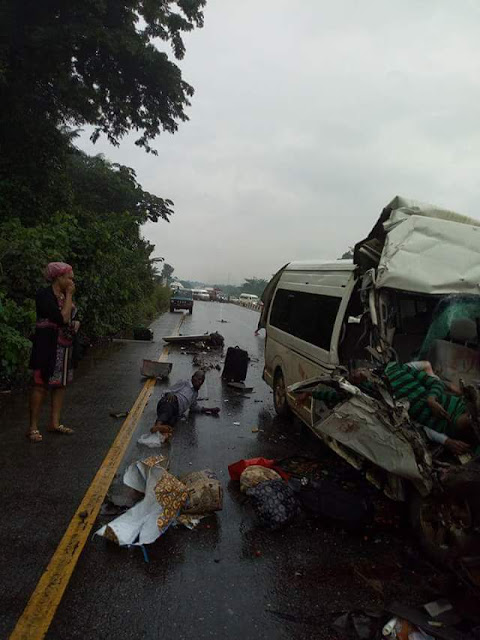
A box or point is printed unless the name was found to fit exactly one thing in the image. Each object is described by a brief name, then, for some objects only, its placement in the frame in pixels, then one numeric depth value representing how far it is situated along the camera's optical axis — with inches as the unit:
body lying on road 239.8
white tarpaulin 134.3
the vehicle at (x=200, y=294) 2741.1
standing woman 208.8
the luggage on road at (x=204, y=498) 153.6
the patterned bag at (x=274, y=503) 148.1
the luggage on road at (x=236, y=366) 384.2
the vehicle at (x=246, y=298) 2433.6
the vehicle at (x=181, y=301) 1306.6
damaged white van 121.6
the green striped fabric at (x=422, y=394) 136.6
